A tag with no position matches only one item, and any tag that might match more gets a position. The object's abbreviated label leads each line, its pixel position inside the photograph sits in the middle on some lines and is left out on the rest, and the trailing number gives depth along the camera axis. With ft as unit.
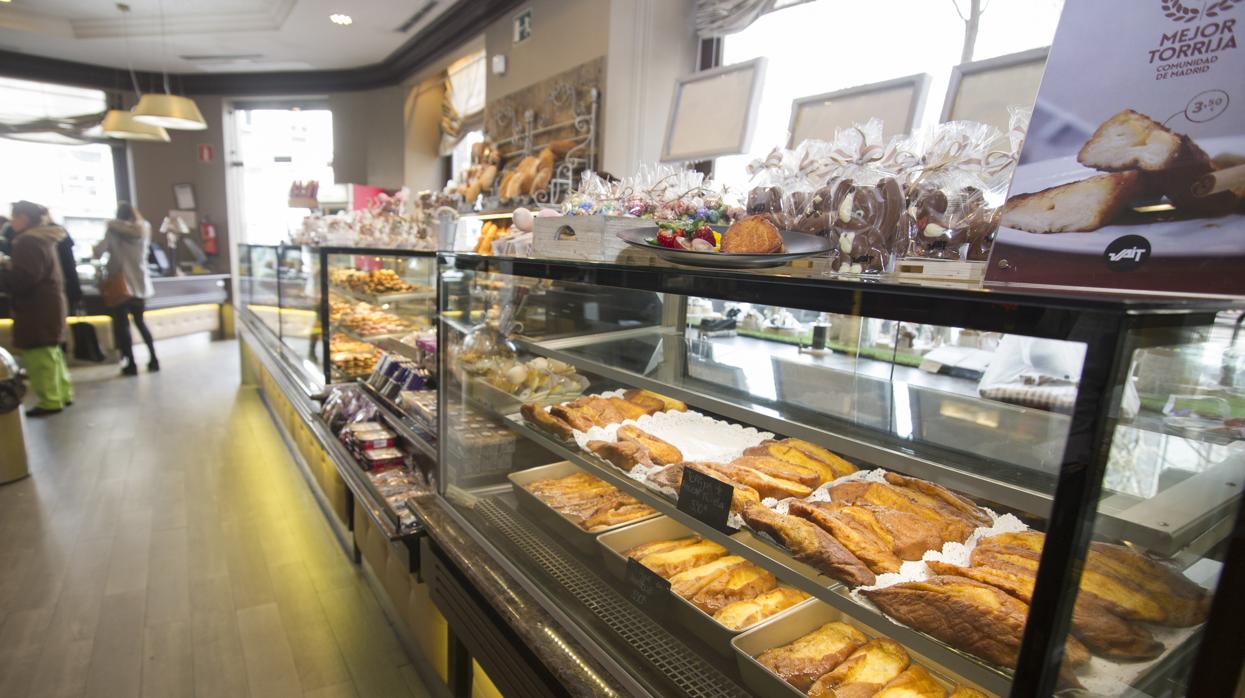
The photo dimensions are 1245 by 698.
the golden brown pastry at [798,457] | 4.74
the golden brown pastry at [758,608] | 4.14
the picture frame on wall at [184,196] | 31.77
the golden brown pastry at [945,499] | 3.93
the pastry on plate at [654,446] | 5.20
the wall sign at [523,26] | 15.19
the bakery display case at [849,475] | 2.16
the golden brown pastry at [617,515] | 5.43
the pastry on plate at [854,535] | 3.56
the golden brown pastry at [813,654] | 3.70
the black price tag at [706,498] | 4.06
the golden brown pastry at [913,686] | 3.62
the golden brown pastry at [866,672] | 3.58
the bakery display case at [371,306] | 12.32
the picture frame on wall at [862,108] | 5.84
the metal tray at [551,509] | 5.49
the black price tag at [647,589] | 4.41
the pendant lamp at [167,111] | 19.63
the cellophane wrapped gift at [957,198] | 4.04
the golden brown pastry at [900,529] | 3.67
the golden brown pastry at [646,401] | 6.44
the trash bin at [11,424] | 12.45
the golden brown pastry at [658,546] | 5.11
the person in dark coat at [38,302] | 16.99
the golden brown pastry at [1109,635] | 2.20
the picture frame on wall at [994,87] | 5.15
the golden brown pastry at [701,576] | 4.54
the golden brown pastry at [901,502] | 3.80
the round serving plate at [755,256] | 3.94
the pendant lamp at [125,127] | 22.19
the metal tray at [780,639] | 3.69
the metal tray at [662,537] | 4.12
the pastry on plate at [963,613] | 2.74
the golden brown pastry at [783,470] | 4.58
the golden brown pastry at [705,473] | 4.18
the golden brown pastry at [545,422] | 5.95
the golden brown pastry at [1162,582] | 2.16
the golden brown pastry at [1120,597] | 2.16
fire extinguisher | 32.01
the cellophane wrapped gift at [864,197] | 4.20
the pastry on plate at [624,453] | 5.15
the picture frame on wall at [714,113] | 6.89
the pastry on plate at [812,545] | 3.46
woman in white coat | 23.31
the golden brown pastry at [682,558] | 4.85
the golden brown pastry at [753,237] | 4.01
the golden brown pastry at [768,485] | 4.42
